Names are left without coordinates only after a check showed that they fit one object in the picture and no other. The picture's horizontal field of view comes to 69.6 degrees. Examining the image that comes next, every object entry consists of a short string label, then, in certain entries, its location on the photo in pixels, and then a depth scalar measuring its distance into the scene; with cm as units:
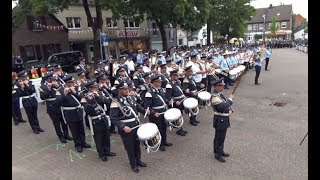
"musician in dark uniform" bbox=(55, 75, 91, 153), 611
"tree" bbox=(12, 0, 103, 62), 1452
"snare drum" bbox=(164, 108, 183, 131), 571
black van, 1858
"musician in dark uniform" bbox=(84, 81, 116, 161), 547
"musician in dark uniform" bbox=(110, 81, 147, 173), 505
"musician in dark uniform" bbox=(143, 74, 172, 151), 585
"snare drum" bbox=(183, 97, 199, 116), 648
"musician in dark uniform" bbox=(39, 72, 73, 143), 669
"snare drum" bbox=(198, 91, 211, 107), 702
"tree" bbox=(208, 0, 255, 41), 2906
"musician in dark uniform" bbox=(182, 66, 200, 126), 749
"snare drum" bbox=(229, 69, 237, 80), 1084
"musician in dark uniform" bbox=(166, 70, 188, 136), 681
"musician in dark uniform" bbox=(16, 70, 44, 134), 743
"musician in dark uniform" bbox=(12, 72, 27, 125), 783
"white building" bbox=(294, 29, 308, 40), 4842
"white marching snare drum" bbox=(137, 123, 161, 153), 491
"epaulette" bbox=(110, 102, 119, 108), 503
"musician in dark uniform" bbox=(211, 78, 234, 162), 539
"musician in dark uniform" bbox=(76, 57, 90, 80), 945
